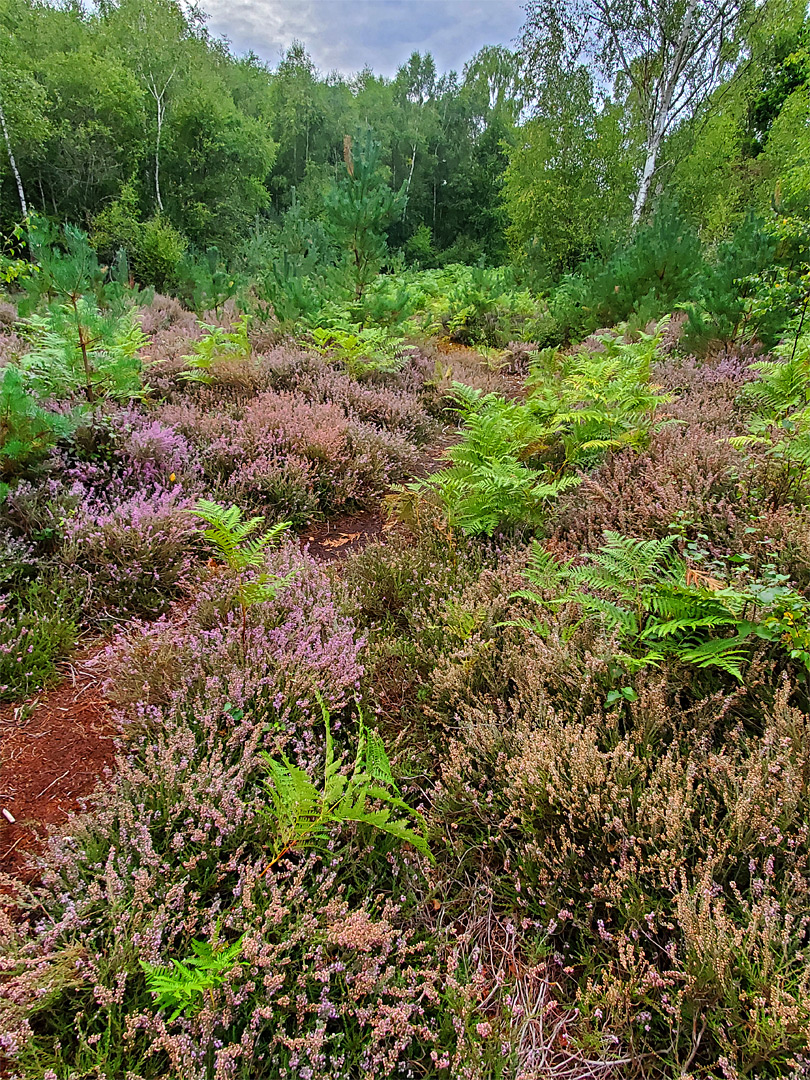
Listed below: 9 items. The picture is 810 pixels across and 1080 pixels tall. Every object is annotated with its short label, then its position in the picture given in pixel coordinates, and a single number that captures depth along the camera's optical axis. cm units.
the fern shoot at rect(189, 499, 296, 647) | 244
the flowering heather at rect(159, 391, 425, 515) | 439
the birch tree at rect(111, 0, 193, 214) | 2378
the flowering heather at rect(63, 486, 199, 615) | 295
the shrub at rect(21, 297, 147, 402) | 392
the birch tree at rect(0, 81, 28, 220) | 1812
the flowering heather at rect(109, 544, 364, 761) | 209
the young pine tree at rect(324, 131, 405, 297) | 711
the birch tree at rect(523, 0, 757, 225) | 1336
